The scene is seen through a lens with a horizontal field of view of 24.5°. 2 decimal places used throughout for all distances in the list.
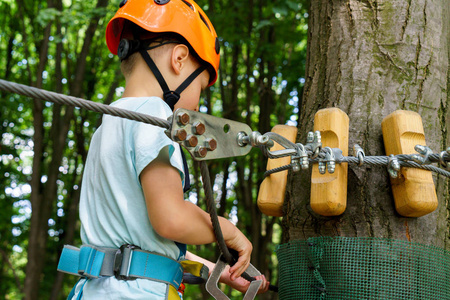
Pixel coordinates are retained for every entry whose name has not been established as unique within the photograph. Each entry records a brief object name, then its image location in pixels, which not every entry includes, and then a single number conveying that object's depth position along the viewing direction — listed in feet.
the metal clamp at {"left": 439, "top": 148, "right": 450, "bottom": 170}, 6.15
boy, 5.92
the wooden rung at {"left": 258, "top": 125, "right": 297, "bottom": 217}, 6.88
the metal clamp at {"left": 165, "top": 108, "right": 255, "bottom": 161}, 5.50
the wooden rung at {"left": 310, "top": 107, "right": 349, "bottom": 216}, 6.33
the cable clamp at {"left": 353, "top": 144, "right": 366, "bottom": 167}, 6.28
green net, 6.31
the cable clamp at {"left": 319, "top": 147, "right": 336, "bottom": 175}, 6.25
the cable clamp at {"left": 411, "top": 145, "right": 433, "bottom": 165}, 6.19
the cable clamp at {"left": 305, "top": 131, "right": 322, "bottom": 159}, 6.24
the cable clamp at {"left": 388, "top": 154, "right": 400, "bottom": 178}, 6.24
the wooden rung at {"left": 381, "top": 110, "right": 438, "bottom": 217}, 6.26
